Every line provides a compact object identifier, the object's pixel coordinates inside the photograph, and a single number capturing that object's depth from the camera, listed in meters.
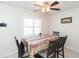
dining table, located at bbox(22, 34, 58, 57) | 1.28
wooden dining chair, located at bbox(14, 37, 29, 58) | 1.61
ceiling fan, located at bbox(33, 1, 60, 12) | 1.53
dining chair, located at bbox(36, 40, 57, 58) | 1.28
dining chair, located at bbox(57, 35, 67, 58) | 1.53
